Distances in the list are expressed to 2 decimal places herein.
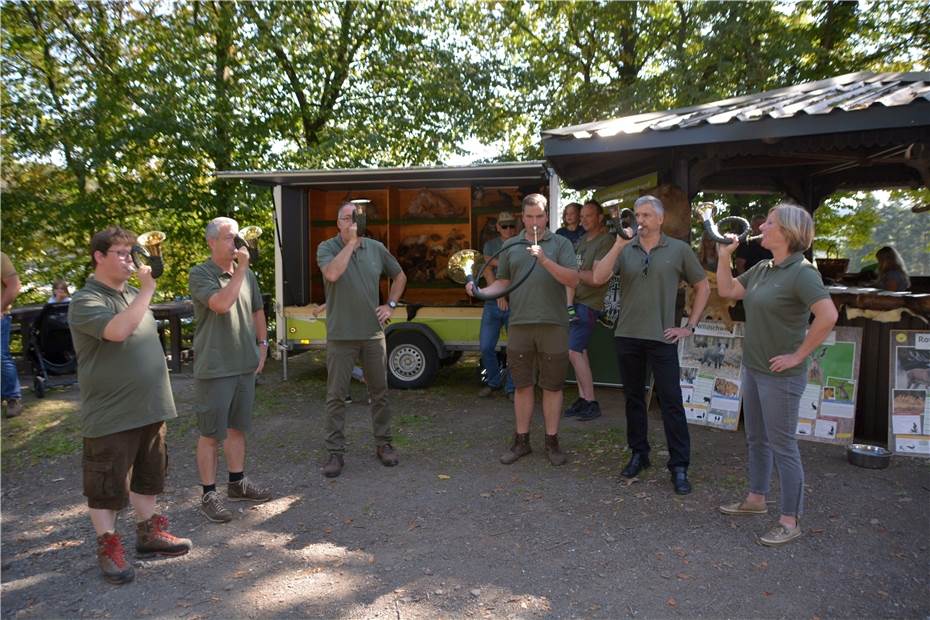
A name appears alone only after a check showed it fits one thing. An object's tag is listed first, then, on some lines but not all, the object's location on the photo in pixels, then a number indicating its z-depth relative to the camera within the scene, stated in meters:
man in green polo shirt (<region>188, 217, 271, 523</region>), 3.87
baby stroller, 8.25
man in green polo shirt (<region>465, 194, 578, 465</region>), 4.78
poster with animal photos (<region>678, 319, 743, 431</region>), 5.89
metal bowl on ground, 4.81
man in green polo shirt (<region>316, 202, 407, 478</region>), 4.78
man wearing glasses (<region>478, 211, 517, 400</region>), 7.25
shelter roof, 4.98
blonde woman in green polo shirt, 3.40
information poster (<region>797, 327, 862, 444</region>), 5.42
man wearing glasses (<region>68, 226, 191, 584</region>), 3.07
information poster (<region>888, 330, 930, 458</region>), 5.12
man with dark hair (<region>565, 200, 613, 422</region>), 6.32
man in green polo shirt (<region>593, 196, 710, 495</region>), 4.29
